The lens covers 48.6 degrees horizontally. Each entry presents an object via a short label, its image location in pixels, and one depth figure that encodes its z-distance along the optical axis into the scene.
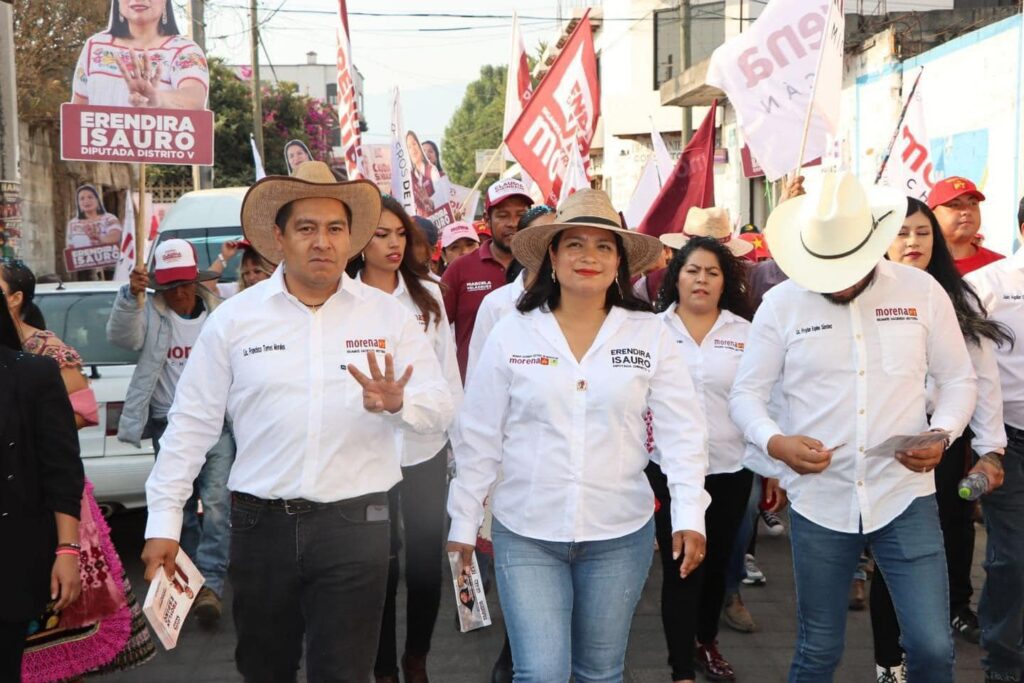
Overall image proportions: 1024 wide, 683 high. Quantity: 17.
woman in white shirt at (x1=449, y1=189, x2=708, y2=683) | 3.60
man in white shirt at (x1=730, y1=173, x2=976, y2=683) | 3.77
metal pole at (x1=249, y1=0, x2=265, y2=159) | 30.25
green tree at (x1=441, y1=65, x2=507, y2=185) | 88.44
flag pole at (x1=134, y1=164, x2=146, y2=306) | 7.29
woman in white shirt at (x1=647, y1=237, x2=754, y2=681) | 4.92
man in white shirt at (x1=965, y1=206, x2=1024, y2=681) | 4.61
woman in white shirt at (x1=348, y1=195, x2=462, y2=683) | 5.03
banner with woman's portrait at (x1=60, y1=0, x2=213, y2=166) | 9.79
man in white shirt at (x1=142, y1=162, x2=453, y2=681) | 3.56
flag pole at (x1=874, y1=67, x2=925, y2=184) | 8.90
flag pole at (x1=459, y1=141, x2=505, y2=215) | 10.56
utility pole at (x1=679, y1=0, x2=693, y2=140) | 24.62
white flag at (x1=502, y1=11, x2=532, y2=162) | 12.31
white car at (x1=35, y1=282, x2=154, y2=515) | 6.96
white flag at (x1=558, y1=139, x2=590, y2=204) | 8.41
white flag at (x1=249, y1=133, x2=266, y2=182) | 11.23
